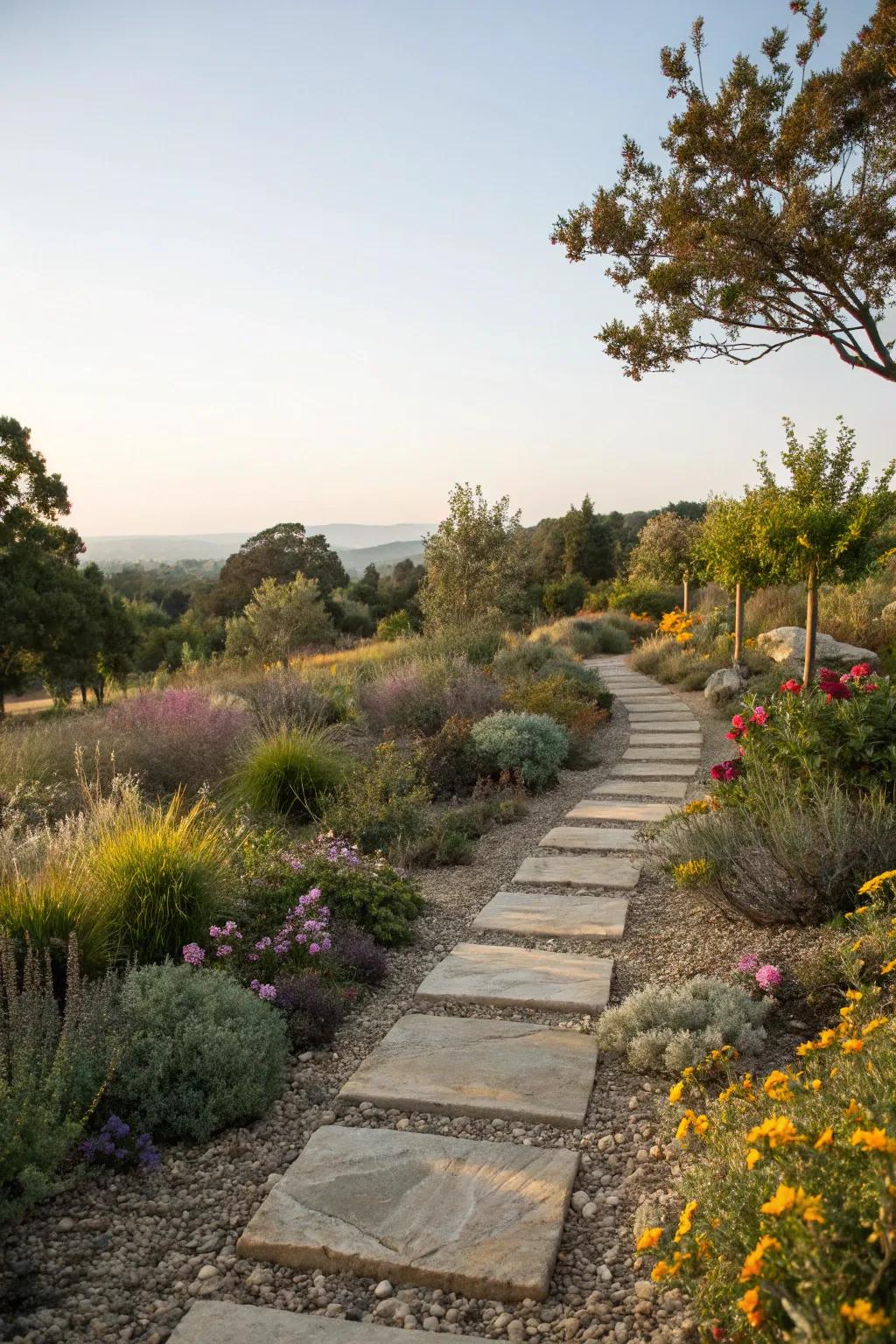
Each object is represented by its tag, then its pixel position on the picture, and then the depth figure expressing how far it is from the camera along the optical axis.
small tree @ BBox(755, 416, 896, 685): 8.19
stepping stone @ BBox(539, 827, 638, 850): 5.43
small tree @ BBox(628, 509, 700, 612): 17.31
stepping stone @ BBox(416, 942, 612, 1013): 3.36
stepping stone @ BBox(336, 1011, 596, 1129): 2.64
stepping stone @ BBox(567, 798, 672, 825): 5.98
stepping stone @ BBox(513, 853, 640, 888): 4.77
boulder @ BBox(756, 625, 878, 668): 10.32
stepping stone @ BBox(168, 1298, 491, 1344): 1.75
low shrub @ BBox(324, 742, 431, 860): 5.35
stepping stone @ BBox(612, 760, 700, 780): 7.30
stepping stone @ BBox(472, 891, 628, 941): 4.10
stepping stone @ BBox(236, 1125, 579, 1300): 1.94
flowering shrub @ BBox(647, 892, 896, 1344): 1.25
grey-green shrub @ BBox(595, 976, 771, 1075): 2.72
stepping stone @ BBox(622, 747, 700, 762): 7.93
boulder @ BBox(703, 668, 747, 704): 10.31
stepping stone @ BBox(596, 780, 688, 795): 6.68
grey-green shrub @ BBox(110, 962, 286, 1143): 2.53
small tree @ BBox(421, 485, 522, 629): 16.00
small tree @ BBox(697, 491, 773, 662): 9.31
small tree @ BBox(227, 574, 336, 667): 23.22
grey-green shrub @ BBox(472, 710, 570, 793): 6.86
